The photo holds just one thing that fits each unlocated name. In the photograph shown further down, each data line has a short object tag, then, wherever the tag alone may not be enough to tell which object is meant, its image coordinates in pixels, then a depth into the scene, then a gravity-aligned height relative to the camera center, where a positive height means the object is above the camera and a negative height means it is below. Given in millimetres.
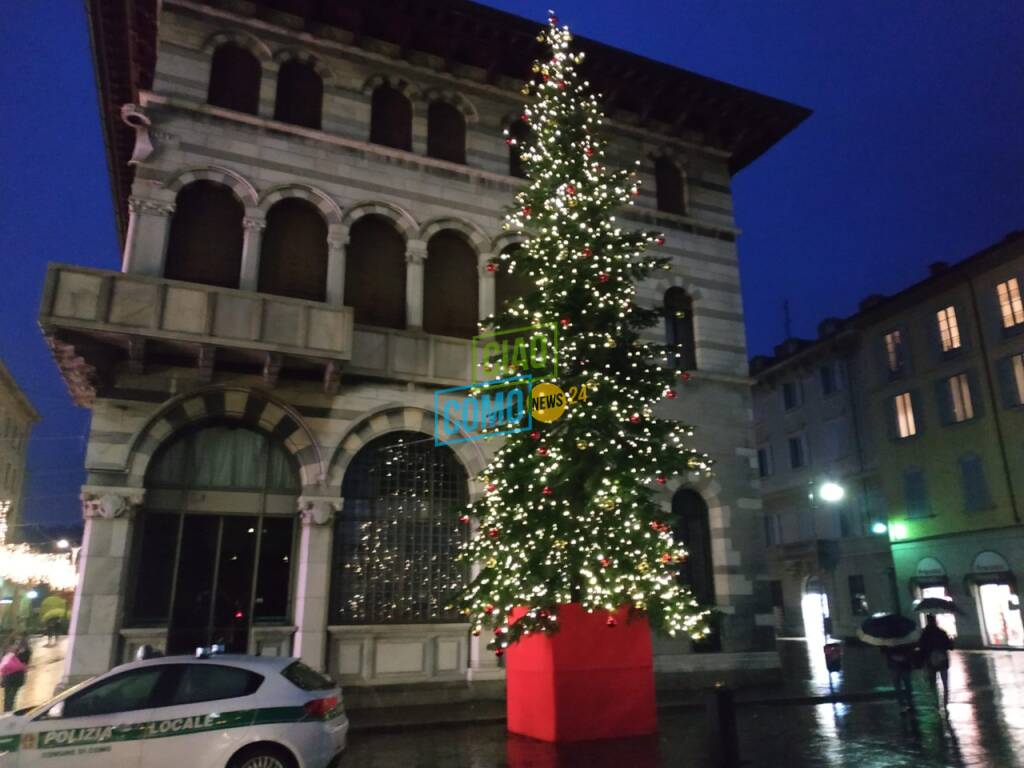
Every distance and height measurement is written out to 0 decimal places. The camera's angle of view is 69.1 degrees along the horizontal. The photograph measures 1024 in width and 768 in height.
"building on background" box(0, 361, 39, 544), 53969 +12305
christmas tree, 11266 +2435
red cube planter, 10742 -1162
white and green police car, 7266 -1169
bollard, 8625 -1468
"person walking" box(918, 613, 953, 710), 13578 -954
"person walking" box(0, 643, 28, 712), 15672 -1517
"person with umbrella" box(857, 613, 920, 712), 14016 -831
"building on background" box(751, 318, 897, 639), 36406 +5688
